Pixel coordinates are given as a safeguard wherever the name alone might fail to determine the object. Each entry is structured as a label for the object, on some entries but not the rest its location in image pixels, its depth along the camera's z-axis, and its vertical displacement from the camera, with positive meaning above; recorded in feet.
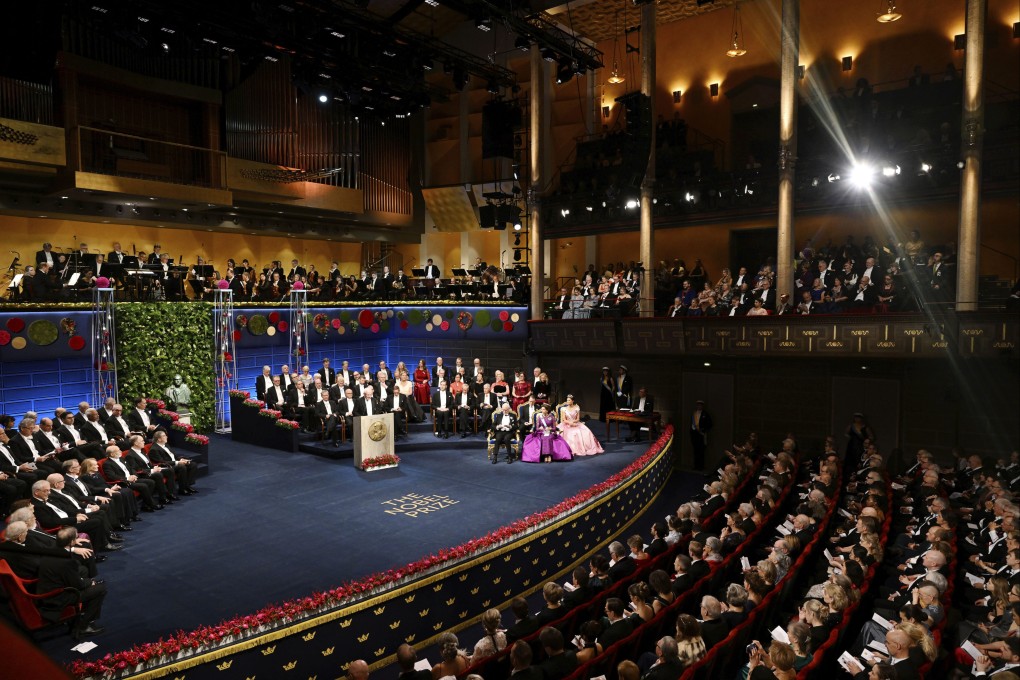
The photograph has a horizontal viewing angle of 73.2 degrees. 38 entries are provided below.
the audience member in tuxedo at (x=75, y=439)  34.01 -6.05
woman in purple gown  41.70 -7.64
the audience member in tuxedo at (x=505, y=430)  41.65 -6.81
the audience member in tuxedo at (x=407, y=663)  15.24 -7.78
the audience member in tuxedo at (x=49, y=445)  32.76 -6.08
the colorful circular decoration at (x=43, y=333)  42.39 -0.79
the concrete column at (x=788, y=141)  47.73 +12.43
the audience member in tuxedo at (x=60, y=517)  25.04 -7.43
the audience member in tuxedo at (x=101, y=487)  29.01 -7.17
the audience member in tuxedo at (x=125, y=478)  31.40 -7.24
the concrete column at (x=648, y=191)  54.24 +10.26
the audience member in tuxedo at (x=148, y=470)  32.71 -7.22
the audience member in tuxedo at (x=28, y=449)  31.60 -6.11
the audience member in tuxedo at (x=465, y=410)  48.03 -6.40
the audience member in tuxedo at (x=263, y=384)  48.34 -4.59
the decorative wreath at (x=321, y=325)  59.52 -0.48
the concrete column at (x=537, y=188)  58.23 +11.55
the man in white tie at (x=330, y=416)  43.83 -6.26
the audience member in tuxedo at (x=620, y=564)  22.09 -8.08
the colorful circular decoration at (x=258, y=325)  55.06 -0.44
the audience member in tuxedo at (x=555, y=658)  15.42 -7.79
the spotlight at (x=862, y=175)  45.75 +9.54
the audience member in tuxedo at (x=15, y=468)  29.48 -6.57
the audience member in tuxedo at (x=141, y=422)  38.93 -5.89
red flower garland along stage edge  16.10 -7.99
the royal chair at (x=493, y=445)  41.65 -7.78
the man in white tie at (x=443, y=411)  47.55 -6.41
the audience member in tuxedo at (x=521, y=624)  17.83 -8.03
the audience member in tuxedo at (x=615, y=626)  17.15 -7.89
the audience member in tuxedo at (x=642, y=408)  47.98 -6.28
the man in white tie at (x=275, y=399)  47.11 -5.47
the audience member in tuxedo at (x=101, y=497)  27.66 -7.33
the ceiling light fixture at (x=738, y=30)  60.08 +25.66
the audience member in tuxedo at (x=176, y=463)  34.19 -7.16
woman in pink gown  43.01 -7.24
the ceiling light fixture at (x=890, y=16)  43.88 +19.33
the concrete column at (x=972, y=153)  40.78 +9.88
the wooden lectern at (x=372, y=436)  38.75 -6.66
